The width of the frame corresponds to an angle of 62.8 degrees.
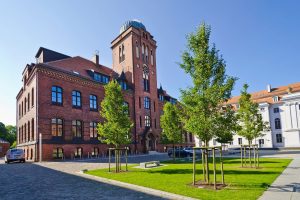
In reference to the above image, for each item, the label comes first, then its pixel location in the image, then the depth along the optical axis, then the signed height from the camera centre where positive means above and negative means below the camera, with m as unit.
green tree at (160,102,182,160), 24.44 +0.31
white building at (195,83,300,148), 53.25 +2.40
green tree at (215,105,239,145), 11.36 +0.08
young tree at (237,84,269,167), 18.59 +0.61
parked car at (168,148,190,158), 31.88 -3.16
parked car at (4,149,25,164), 29.03 -2.59
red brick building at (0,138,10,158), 57.97 -3.06
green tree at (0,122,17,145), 77.00 -0.34
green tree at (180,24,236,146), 11.38 +1.82
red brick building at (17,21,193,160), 31.92 +5.30
